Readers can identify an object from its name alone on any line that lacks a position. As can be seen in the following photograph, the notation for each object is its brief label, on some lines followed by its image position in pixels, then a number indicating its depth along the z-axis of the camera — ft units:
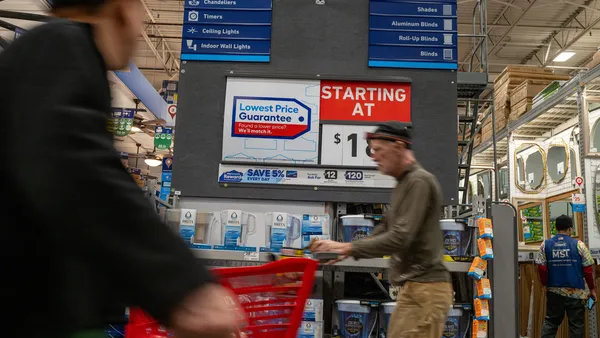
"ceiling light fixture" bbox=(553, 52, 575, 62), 65.15
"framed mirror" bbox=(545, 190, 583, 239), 38.75
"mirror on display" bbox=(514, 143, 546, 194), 41.52
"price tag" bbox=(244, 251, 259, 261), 15.11
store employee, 29.35
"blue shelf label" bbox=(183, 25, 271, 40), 18.45
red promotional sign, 17.63
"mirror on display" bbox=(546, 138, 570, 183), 38.63
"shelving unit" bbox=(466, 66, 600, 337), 30.86
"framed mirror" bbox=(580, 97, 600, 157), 30.83
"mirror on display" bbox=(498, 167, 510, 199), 47.57
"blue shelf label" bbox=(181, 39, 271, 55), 18.38
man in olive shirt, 9.86
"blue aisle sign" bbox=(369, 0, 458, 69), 18.12
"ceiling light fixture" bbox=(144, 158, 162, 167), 62.49
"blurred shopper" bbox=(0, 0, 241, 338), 2.53
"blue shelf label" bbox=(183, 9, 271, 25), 18.48
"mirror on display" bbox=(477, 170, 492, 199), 53.88
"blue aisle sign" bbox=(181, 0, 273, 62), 18.37
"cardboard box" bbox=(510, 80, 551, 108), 39.17
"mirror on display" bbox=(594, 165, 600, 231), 30.90
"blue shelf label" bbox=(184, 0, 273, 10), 18.54
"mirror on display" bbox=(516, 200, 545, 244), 41.50
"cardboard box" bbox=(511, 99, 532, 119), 38.65
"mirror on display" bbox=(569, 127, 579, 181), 37.60
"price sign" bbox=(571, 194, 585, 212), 31.22
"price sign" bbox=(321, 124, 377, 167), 17.35
